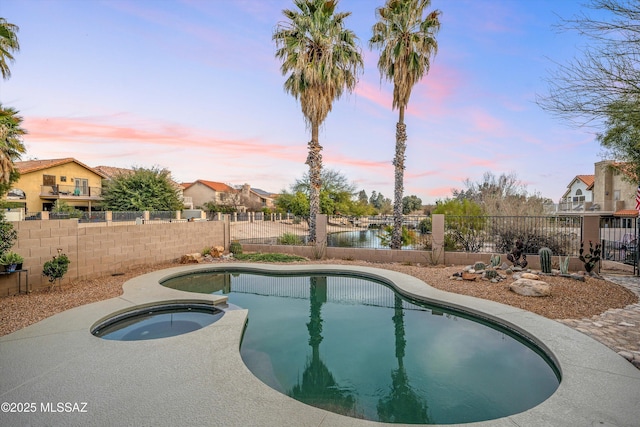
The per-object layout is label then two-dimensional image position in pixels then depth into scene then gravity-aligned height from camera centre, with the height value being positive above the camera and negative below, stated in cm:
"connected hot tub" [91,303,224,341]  578 -229
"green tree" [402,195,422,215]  5619 +189
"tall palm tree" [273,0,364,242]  1437 +738
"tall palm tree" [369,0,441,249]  1352 +735
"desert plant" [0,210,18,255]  684 -50
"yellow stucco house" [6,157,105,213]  3020 +293
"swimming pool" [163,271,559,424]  374 -234
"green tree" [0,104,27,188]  1662 +396
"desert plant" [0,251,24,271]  691 -108
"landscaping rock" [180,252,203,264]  1220 -184
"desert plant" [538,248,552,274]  903 -138
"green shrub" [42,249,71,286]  768 -139
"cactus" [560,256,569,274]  885 -155
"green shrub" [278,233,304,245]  1501 -132
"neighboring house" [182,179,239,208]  4928 +362
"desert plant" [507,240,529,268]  976 -139
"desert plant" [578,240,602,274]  920 -136
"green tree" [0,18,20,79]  1672 +899
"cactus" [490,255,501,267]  1013 -157
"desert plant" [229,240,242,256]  1418 -164
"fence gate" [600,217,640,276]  947 -145
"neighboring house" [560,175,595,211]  3417 +257
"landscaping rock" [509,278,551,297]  718 -178
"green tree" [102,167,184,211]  2933 +200
